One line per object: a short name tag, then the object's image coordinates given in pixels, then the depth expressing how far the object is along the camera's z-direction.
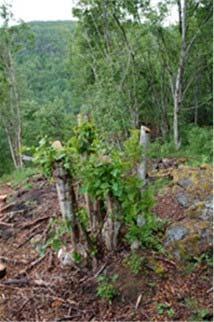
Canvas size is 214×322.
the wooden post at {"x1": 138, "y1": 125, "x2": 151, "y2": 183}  4.23
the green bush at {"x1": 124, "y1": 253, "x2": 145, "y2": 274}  4.24
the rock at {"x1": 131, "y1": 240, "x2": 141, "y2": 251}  4.39
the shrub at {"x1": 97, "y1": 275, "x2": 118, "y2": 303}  4.06
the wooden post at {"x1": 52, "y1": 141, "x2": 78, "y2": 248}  4.25
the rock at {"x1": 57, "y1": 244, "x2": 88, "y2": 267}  4.50
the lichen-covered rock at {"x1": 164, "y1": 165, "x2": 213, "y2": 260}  4.41
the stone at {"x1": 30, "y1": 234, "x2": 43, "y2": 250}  5.48
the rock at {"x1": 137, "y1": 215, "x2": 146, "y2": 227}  4.25
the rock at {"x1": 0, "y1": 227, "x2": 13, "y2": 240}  6.08
